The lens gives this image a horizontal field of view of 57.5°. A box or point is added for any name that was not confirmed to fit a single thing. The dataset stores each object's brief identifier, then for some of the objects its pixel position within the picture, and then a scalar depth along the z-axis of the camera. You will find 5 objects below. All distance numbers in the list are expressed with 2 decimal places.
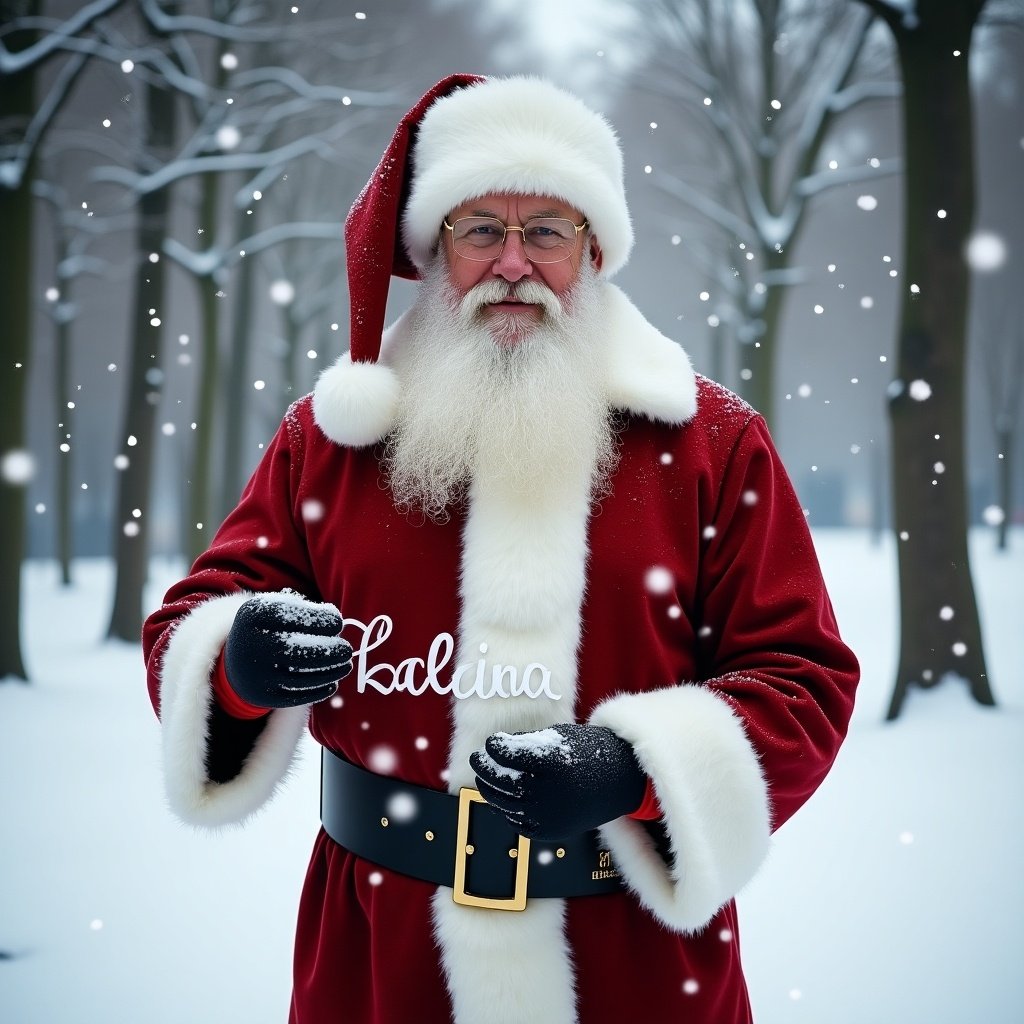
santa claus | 1.43
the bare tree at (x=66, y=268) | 5.35
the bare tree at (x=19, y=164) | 4.65
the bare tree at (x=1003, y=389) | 4.84
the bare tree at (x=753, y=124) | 5.27
